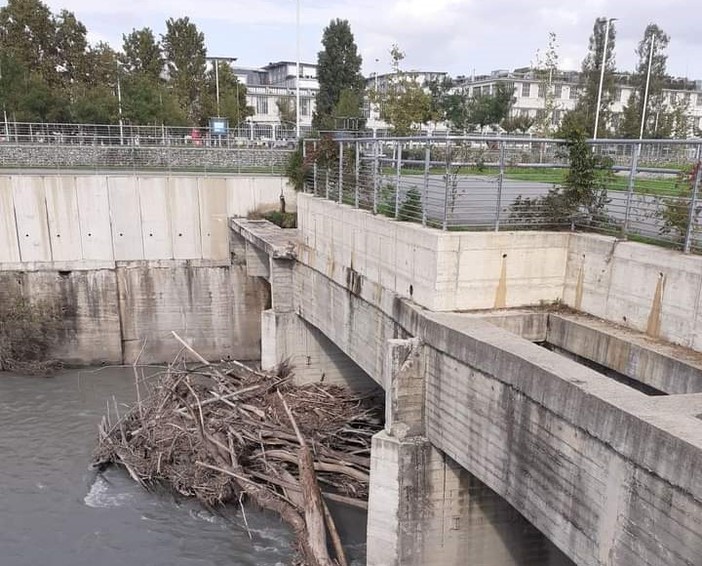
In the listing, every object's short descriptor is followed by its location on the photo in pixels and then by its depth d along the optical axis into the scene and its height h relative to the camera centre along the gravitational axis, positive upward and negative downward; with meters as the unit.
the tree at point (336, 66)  64.19 +6.80
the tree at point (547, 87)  29.39 +2.32
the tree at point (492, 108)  46.44 +1.97
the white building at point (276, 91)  71.81 +5.82
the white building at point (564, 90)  62.75 +5.17
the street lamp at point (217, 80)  49.86 +4.13
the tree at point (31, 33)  43.53 +6.51
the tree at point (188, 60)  52.25 +5.79
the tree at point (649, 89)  44.41 +4.14
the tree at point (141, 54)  49.16 +5.79
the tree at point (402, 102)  28.34 +1.41
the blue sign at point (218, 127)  36.28 +0.23
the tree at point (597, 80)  47.34 +4.58
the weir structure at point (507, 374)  5.79 -2.99
